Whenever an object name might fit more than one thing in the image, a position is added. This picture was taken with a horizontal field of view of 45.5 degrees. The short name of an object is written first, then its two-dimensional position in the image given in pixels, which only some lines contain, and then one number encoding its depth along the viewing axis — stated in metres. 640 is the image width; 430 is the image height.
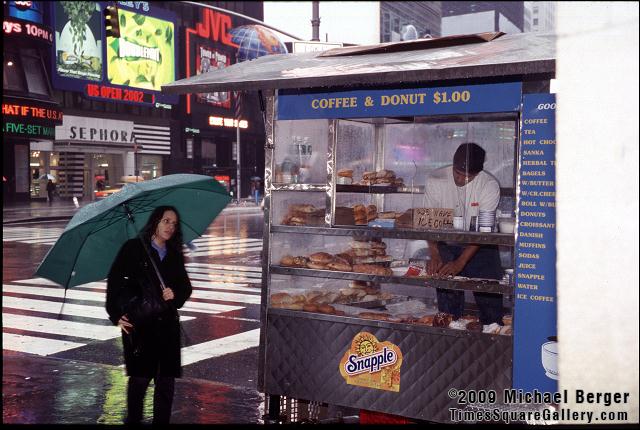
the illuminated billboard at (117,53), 46.94
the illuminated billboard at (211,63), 59.69
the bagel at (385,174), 6.59
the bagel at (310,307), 6.02
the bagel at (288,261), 6.09
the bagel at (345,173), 6.27
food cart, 5.02
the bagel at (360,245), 6.18
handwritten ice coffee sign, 5.75
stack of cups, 5.52
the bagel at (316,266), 6.01
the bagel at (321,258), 6.04
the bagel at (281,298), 6.12
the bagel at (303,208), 6.21
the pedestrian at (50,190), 44.59
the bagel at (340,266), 5.90
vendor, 5.84
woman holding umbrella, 5.36
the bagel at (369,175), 6.51
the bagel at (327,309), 5.99
